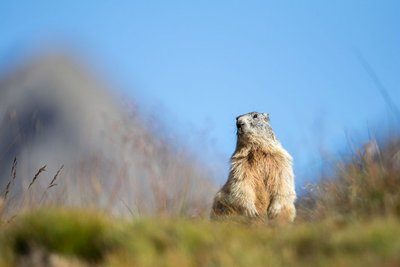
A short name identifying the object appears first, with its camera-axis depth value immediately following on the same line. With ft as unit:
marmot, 62.08
